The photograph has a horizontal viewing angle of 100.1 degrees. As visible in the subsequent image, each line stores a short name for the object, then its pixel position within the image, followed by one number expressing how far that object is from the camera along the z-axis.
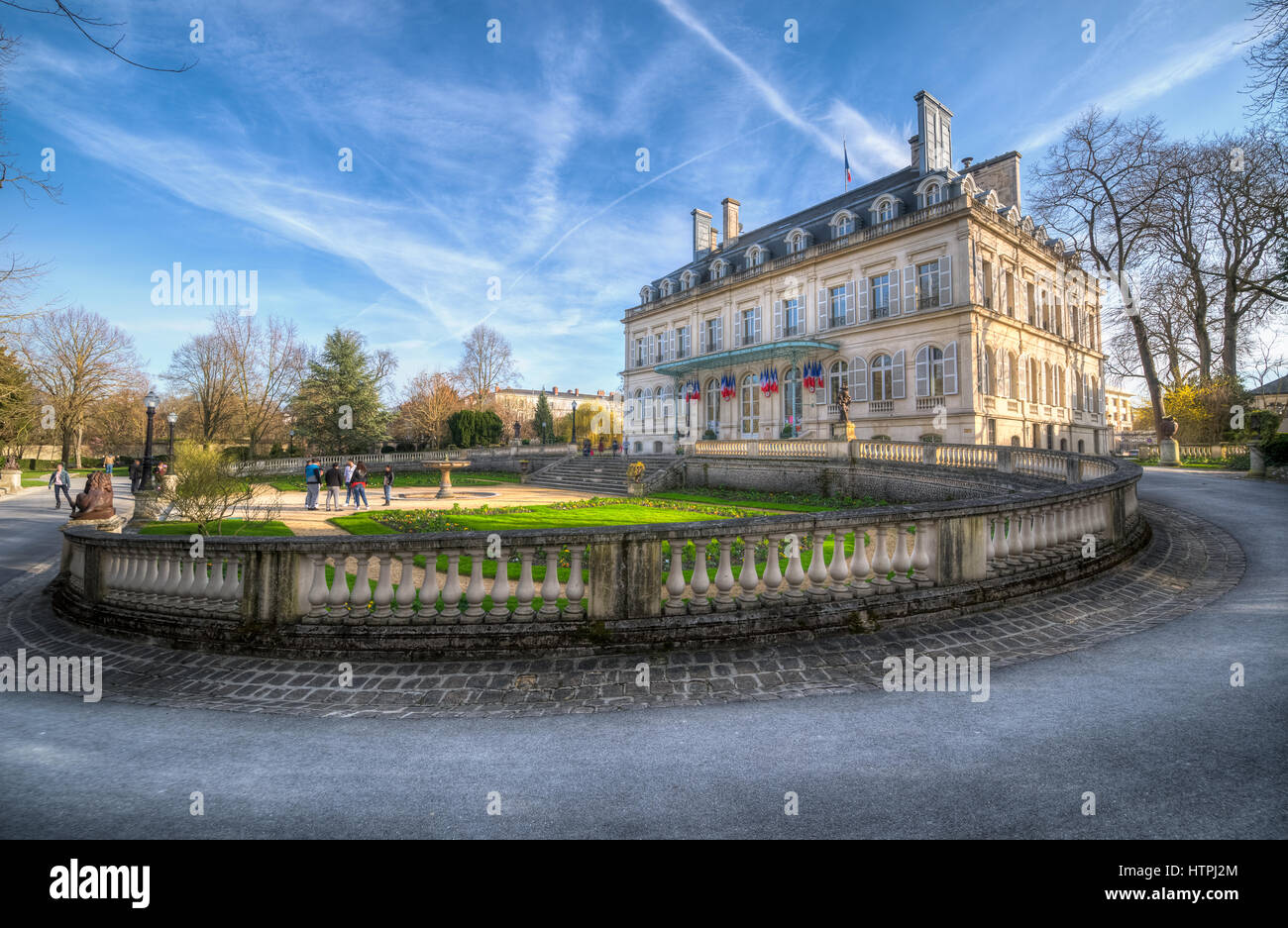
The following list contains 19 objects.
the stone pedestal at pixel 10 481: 26.47
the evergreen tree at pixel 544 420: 65.25
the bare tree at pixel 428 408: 52.08
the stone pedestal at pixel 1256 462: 17.56
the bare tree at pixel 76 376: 39.38
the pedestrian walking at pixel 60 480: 20.66
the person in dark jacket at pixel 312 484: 18.91
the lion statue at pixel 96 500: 11.85
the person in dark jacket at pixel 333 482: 20.08
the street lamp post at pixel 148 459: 17.47
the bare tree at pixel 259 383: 43.69
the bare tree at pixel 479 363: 54.97
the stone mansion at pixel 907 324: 25.41
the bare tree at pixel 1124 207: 25.52
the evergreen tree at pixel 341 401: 40.75
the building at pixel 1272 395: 31.54
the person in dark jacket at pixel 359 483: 20.69
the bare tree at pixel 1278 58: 10.21
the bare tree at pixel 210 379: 43.22
